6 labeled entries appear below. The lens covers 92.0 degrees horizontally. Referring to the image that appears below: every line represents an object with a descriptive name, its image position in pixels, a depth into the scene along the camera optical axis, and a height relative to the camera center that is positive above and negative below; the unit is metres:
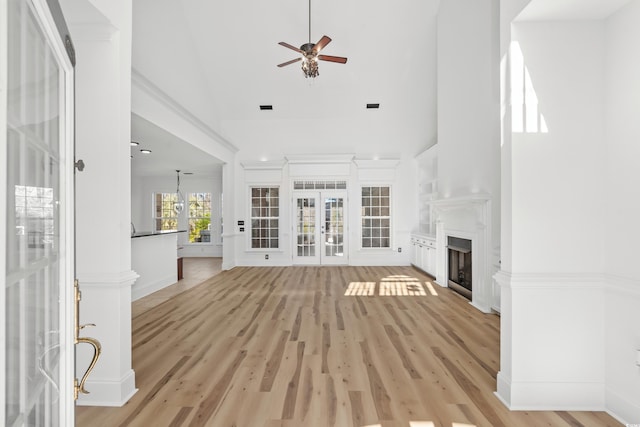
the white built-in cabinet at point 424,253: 6.36 -0.86
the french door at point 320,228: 7.97 -0.36
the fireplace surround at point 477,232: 4.13 -0.26
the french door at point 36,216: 0.70 -0.01
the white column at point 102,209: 2.06 +0.03
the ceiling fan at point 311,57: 4.28 +2.28
